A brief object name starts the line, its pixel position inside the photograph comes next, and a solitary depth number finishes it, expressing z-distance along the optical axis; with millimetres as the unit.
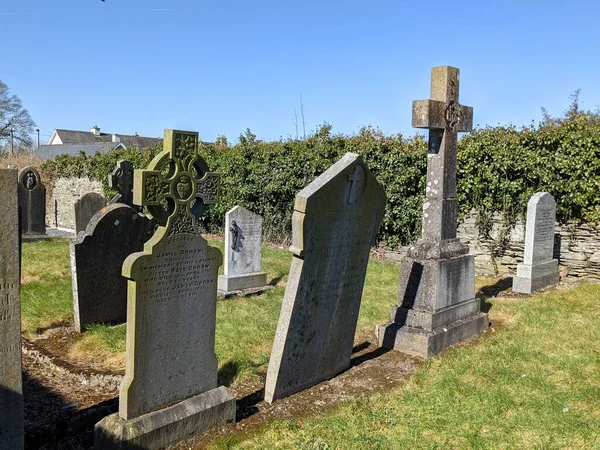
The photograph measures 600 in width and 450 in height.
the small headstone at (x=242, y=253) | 9297
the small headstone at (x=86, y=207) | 11578
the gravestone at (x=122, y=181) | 8125
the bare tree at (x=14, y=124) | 43125
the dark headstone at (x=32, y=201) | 15281
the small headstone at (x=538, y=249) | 9633
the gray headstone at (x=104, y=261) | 7039
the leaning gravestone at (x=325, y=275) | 4789
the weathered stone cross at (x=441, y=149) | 6668
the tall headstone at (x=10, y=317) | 3275
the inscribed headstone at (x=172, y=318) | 3877
